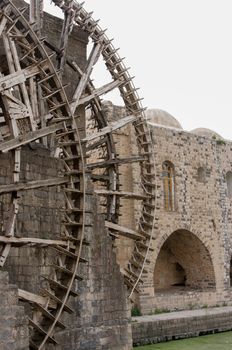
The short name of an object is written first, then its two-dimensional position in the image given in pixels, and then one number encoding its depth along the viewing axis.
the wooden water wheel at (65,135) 6.93
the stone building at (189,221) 15.02
